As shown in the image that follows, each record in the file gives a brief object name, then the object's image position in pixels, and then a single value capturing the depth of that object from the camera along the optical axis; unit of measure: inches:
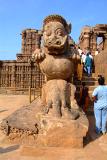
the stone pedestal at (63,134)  176.2
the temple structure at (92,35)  1034.8
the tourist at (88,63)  486.9
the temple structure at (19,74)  780.0
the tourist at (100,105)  219.1
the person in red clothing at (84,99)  280.8
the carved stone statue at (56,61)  208.8
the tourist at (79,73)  302.0
